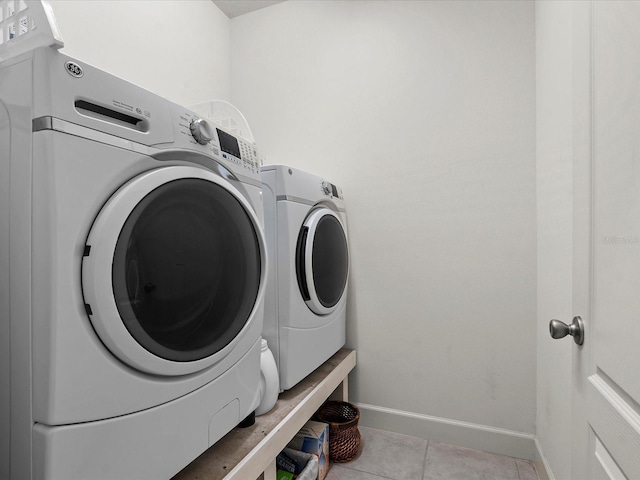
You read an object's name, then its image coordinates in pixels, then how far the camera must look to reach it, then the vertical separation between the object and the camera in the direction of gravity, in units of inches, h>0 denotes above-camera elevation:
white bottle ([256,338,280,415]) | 46.6 -20.3
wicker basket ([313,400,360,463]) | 61.4 -36.9
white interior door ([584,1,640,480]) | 21.1 -0.8
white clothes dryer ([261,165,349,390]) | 52.1 -5.6
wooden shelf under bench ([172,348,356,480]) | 34.9 -24.2
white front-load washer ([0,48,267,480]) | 23.4 -3.0
